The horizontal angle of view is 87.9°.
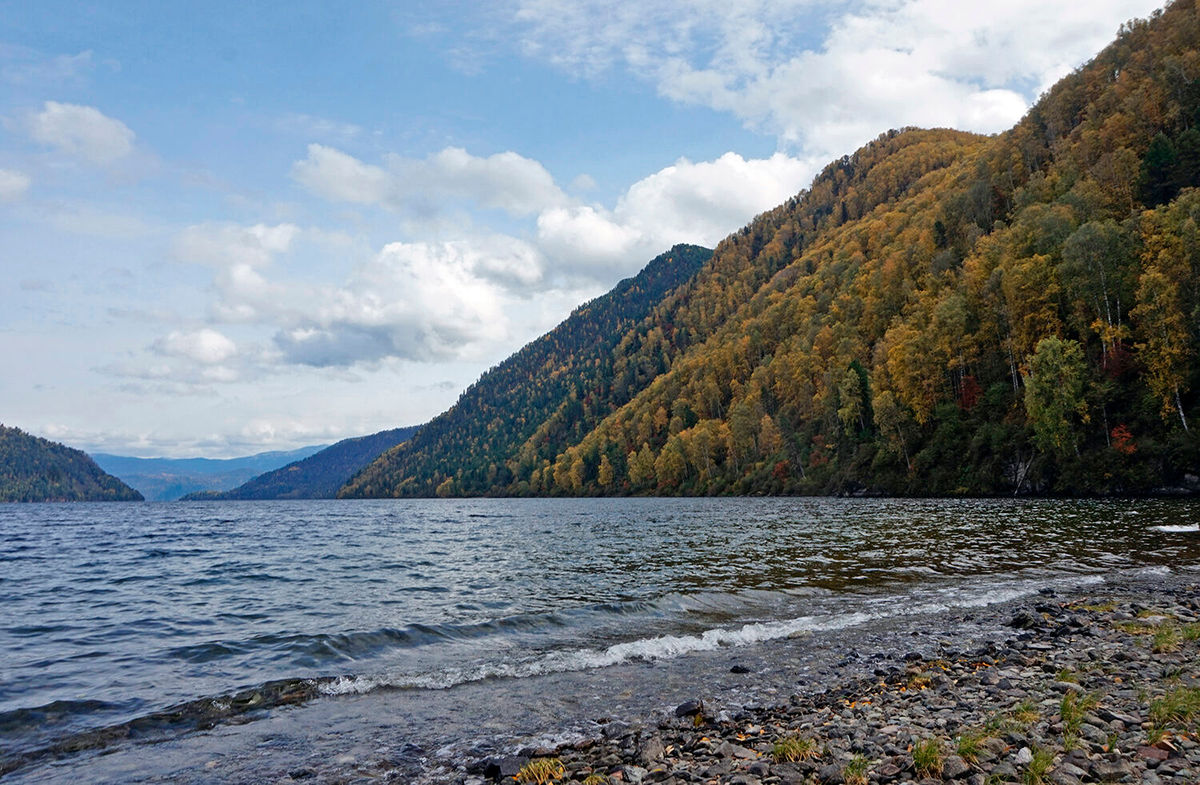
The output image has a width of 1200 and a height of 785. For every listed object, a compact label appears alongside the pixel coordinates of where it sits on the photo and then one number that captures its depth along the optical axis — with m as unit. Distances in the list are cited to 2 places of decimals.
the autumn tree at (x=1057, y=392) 63.97
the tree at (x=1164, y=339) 57.28
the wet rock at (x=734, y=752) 8.81
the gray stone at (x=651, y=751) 9.05
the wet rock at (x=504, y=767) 9.01
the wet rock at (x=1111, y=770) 6.81
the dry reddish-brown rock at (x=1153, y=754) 7.11
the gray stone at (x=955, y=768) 7.26
